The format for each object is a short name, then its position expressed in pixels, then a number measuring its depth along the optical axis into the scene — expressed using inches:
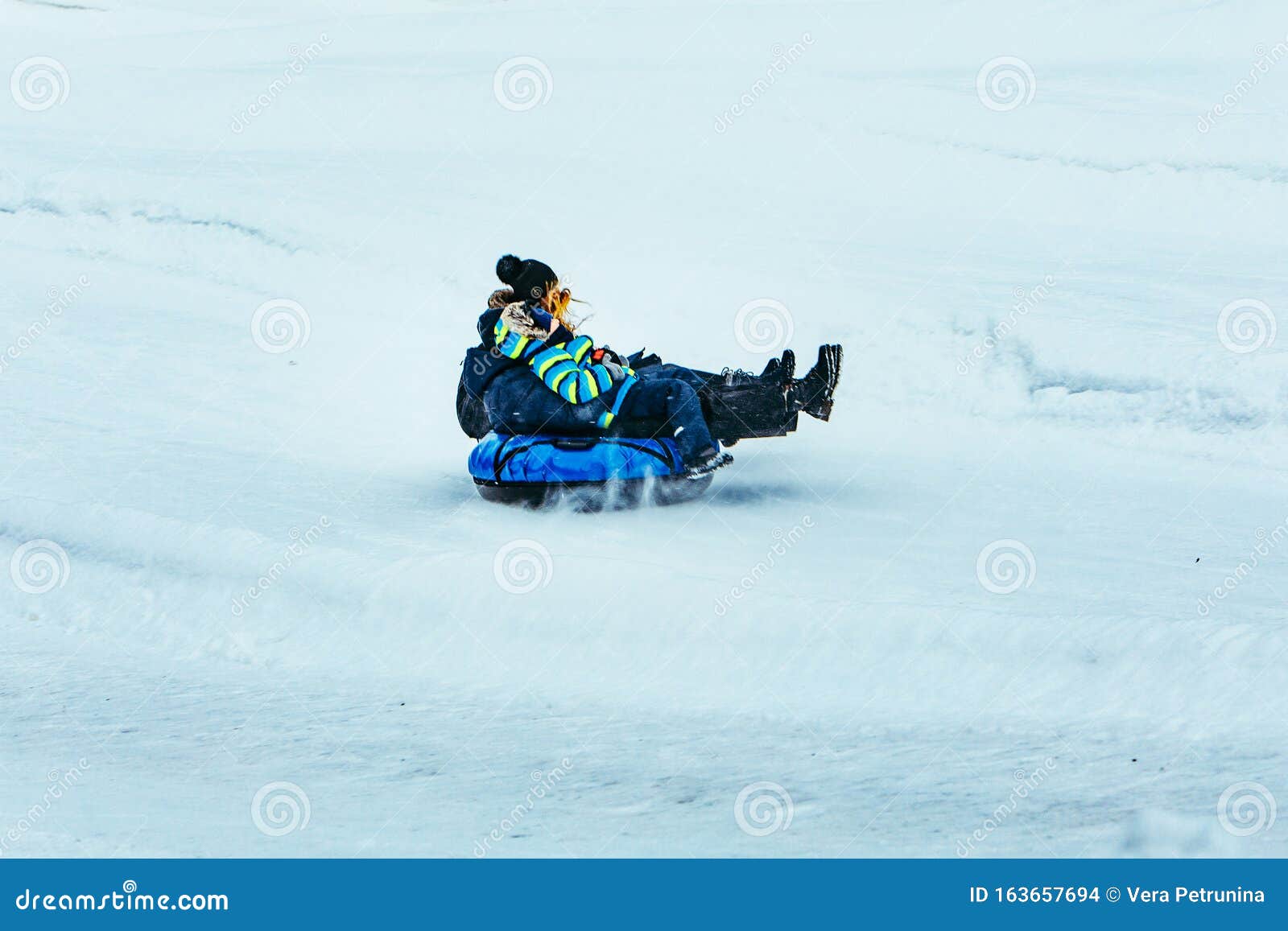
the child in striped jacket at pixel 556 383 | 511.2
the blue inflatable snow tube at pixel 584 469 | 518.0
